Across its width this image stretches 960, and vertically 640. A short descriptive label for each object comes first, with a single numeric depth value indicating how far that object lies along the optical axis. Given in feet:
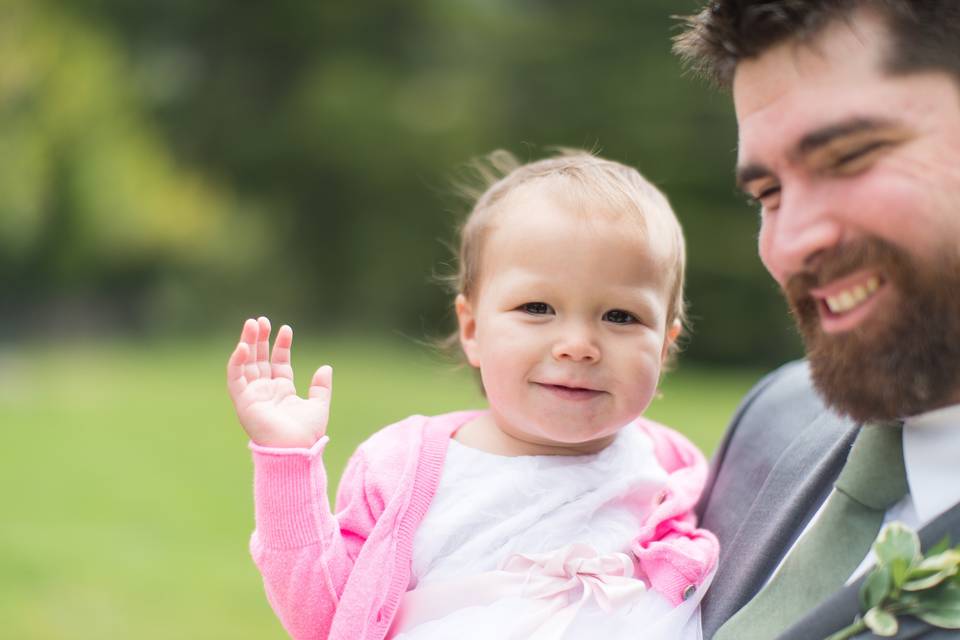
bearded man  3.64
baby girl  4.03
